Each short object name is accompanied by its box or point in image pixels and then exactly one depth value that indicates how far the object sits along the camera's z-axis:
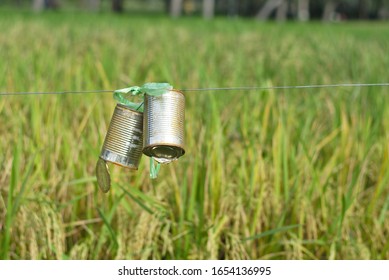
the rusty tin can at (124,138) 0.83
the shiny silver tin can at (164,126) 0.77
